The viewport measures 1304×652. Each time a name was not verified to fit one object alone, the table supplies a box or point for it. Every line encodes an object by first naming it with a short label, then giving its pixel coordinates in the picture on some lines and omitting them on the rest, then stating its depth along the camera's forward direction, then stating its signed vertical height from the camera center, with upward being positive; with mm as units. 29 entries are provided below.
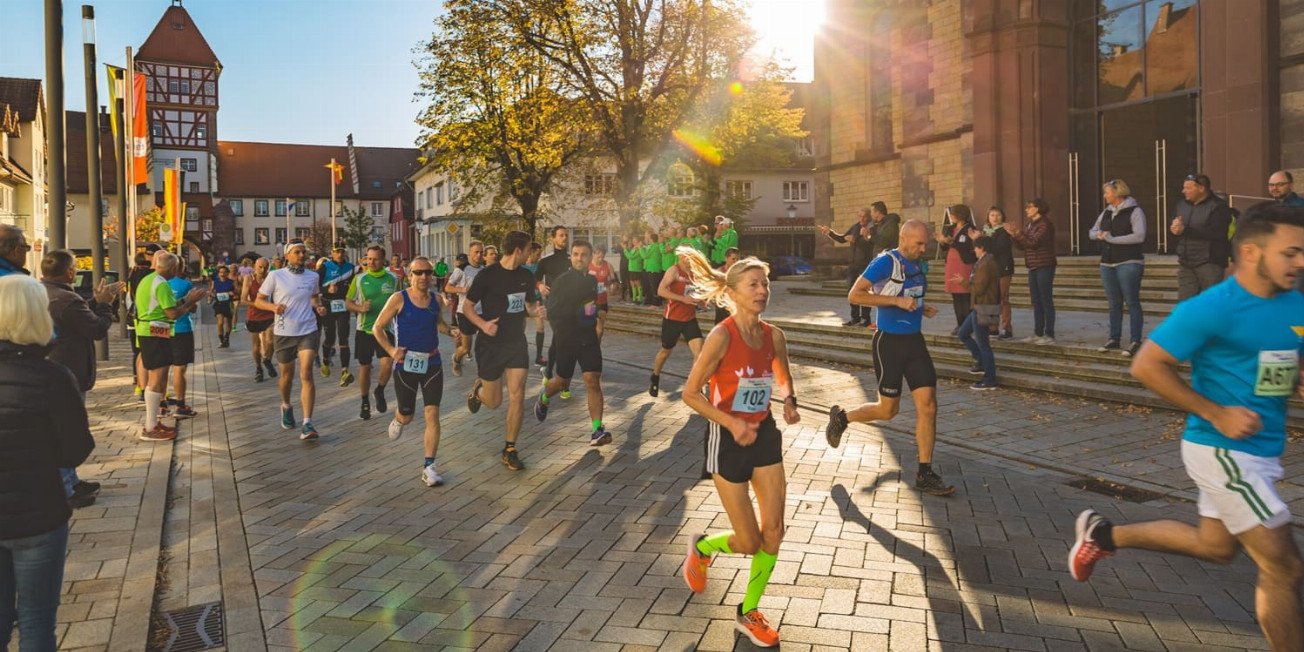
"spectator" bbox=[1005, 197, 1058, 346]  11516 +459
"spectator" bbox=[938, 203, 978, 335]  11367 +527
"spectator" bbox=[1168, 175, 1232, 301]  9305 +630
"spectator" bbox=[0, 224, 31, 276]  5797 +414
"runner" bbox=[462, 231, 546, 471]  7711 -137
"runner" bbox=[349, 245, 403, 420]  10977 +159
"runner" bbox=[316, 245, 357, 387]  14203 +287
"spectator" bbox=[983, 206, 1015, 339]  11930 +612
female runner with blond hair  4078 -581
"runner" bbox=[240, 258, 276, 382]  14047 -383
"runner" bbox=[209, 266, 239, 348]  19984 +222
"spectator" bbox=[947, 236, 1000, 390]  10312 -160
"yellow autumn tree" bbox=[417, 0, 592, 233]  27391 +5993
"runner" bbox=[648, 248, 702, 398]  11023 -255
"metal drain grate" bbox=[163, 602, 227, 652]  4234 -1511
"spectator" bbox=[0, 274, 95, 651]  3238 -521
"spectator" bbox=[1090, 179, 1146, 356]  10211 +513
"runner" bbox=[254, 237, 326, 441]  9828 +2
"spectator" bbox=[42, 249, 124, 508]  6125 -77
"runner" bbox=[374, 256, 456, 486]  7410 -310
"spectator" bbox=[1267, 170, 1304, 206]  8633 +998
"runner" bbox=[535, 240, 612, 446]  8484 -231
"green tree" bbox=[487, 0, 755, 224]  26156 +7233
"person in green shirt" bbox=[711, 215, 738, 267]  17812 +1236
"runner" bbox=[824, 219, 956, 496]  6469 -239
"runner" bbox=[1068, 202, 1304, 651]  3285 -320
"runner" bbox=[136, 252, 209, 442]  9227 -207
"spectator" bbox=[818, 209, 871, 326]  16000 +1036
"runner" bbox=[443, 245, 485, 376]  13672 +577
